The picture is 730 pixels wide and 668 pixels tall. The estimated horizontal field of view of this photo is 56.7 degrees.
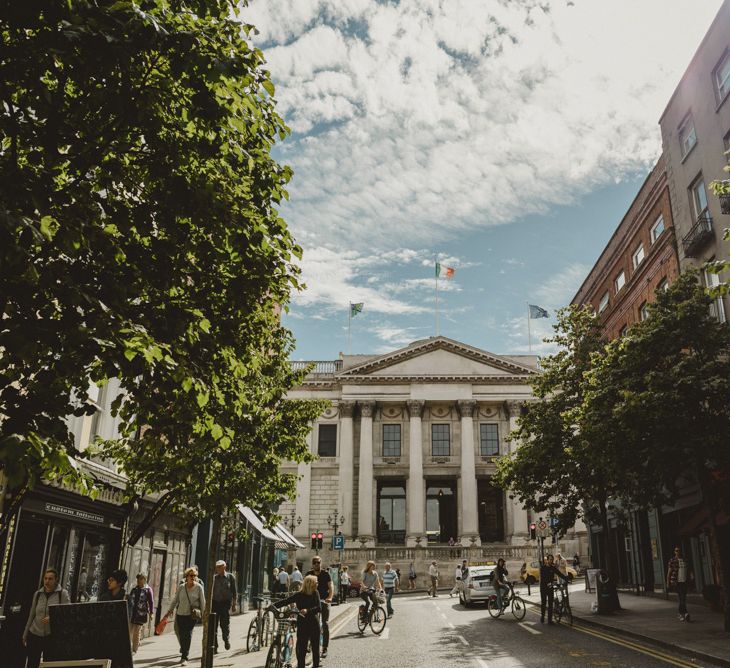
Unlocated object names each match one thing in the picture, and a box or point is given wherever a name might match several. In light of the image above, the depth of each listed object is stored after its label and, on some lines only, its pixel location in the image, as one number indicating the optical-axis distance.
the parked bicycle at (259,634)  15.67
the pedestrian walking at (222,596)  16.27
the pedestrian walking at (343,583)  34.44
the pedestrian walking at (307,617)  11.61
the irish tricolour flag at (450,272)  56.97
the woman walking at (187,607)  13.61
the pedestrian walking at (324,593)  14.16
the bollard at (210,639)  11.59
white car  28.47
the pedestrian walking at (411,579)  48.70
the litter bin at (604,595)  21.80
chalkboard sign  7.20
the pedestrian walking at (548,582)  20.05
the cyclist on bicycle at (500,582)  23.28
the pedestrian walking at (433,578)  40.53
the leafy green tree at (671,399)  17.38
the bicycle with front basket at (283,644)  10.91
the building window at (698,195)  24.36
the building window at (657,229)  28.62
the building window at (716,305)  22.56
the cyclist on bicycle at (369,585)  19.15
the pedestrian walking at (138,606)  14.82
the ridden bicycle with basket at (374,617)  18.83
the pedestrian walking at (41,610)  9.50
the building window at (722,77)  22.68
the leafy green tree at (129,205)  5.38
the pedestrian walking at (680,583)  18.39
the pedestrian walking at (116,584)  11.65
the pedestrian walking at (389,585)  24.42
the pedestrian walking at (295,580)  24.48
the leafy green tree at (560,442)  24.84
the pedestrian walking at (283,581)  27.47
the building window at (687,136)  25.31
